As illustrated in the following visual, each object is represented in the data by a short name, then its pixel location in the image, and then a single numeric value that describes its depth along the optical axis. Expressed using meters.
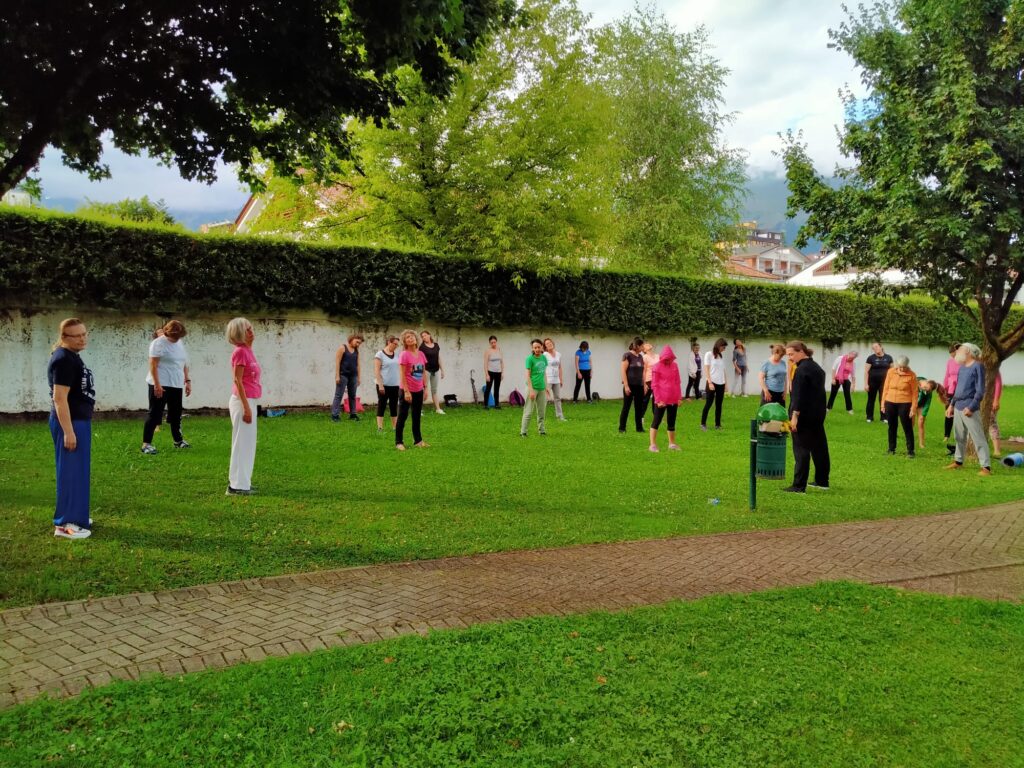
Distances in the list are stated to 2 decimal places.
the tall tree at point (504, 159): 18.34
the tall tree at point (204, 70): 6.02
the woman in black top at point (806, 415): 9.34
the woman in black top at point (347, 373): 14.99
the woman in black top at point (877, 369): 17.25
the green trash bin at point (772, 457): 8.50
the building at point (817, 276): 70.38
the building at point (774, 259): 110.62
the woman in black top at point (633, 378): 14.62
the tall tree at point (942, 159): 11.05
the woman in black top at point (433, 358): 15.65
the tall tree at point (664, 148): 32.09
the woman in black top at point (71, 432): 6.18
